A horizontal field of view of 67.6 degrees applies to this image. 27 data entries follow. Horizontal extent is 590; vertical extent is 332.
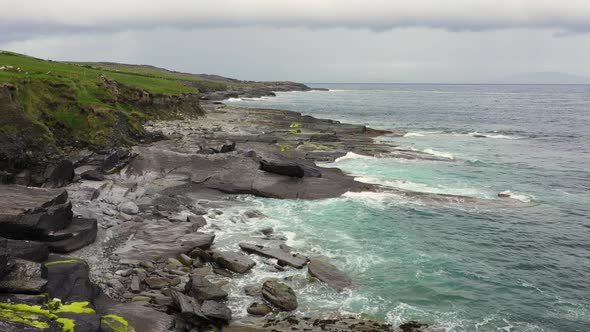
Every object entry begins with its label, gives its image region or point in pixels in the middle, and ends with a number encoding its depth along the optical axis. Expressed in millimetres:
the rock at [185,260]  22078
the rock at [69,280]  15531
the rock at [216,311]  16984
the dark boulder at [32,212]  19062
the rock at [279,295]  18562
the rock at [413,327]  17359
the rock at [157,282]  19250
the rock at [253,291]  19625
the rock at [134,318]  14809
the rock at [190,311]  16922
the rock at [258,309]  18094
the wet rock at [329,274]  20969
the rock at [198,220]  27562
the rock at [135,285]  18531
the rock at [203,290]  18516
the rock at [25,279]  13820
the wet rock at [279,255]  22716
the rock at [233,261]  21797
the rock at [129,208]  27625
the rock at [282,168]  36844
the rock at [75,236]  20125
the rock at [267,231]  27250
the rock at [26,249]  16297
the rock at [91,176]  31875
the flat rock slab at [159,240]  22281
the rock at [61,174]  29859
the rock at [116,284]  18453
